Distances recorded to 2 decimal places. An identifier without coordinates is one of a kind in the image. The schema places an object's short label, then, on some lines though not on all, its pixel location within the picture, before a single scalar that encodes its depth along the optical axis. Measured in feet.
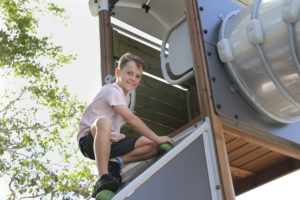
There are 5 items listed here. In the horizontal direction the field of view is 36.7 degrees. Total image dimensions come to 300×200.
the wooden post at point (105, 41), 14.19
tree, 27.96
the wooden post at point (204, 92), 8.58
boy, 8.41
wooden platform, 10.97
